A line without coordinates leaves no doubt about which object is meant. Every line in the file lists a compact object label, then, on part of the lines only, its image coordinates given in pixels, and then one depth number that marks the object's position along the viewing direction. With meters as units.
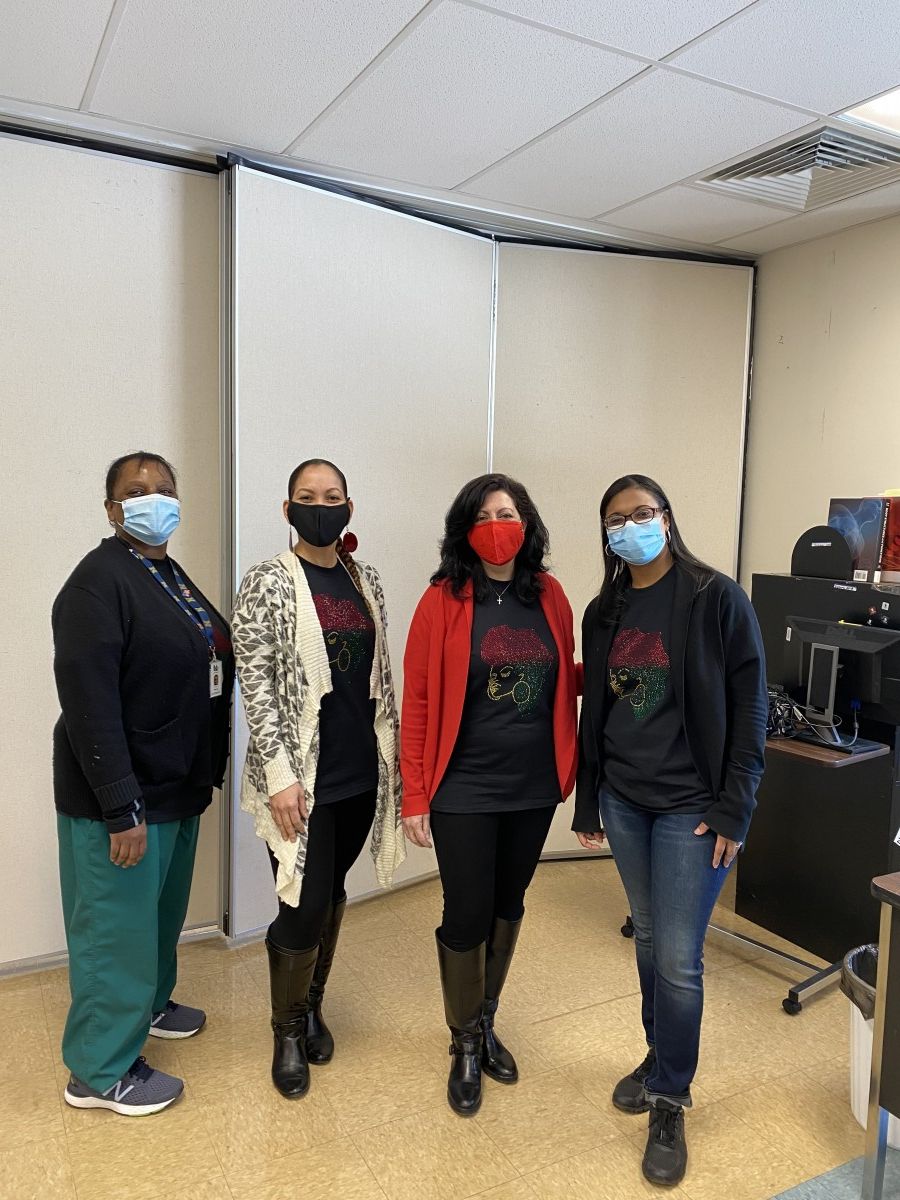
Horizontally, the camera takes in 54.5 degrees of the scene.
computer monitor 2.67
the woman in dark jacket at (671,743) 1.89
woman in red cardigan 2.05
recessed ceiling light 2.50
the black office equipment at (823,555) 3.00
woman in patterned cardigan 2.04
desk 2.76
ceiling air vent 2.71
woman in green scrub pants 1.96
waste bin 2.05
